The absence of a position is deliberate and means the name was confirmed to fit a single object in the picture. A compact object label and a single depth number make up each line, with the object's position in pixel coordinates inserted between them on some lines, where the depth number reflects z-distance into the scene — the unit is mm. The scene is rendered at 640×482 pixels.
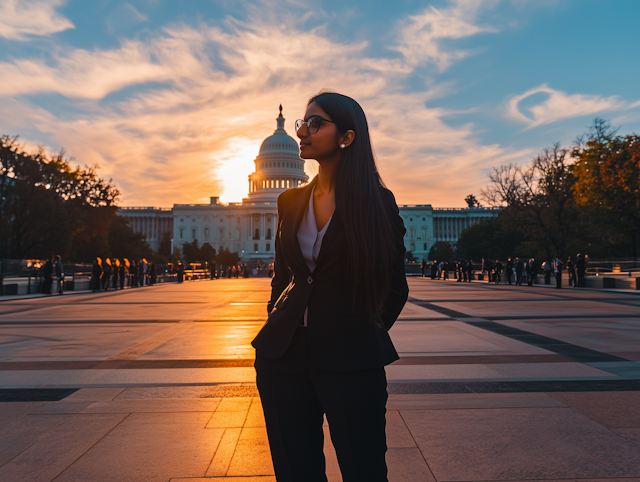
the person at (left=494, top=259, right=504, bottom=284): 35906
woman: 1870
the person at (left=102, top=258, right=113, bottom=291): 28672
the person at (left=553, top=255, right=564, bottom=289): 27516
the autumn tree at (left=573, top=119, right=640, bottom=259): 30703
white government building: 136000
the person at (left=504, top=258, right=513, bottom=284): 33541
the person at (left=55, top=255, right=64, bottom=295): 23844
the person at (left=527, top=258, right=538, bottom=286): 31469
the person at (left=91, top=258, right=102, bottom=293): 27125
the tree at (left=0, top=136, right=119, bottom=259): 38438
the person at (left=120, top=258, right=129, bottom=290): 31016
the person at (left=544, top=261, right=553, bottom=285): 31739
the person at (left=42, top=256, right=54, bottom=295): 23812
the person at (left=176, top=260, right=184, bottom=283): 46219
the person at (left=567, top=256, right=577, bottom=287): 28484
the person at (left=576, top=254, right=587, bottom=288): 27844
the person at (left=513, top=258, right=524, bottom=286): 32594
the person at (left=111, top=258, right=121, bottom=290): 30156
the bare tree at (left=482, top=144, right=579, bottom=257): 43281
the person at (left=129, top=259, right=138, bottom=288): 33719
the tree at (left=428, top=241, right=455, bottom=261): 113688
